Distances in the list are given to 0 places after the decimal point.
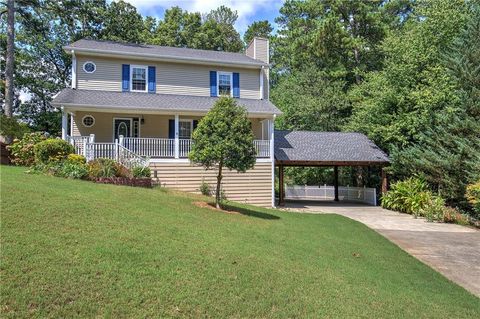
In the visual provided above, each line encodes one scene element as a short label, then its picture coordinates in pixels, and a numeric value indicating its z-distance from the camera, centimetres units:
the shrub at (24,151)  1414
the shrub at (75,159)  1335
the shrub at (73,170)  1239
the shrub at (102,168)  1320
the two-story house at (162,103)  1675
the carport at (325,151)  2055
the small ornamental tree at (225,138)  1135
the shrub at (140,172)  1460
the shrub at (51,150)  1317
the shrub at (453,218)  1717
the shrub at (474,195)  1619
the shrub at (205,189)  1686
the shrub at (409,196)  1894
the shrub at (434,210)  1742
